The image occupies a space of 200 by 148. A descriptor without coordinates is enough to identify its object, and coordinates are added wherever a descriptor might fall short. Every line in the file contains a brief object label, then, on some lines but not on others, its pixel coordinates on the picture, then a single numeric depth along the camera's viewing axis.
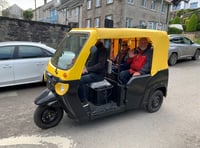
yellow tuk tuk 2.51
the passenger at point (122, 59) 3.60
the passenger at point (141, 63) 3.24
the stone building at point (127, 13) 16.20
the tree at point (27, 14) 33.16
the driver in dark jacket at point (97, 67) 2.94
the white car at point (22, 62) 4.18
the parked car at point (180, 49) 8.01
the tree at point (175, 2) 22.42
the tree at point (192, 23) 22.33
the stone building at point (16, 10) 44.68
